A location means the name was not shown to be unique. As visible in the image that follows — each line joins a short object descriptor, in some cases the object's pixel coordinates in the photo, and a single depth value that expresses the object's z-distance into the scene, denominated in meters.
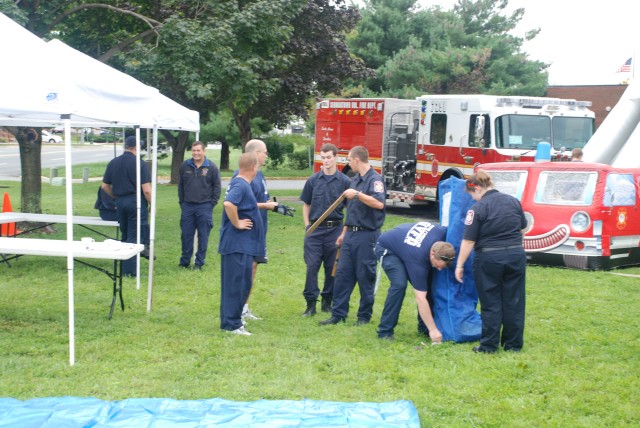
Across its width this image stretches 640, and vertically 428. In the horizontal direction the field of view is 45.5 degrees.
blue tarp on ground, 5.02
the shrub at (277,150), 40.09
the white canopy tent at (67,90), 6.11
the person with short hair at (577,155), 13.91
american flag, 27.44
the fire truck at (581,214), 10.99
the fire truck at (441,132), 16.92
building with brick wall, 34.69
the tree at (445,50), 32.91
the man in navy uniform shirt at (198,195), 10.82
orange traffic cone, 12.46
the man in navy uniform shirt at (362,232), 7.82
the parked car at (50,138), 58.34
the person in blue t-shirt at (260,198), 7.72
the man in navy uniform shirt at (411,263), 7.05
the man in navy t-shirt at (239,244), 7.35
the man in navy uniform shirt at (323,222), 8.32
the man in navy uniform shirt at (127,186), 10.27
